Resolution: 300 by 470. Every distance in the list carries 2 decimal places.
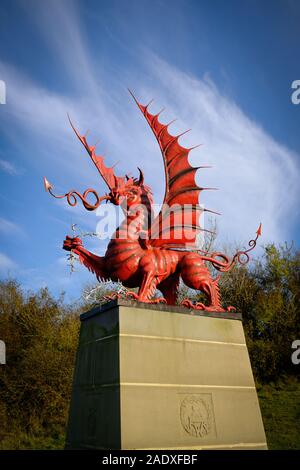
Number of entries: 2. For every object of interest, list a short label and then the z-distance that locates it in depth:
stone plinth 3.55
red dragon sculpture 4.74
